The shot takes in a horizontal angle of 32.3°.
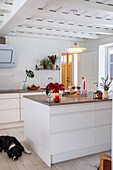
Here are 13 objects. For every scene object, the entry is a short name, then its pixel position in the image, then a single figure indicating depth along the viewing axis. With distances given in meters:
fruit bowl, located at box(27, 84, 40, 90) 5.55
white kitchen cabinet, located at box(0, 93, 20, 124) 4.89
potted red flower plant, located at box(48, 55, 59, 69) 6.21
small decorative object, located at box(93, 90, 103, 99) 3.39
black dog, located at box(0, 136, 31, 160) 3.08
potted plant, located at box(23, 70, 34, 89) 5.77
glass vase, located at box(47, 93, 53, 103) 2.97
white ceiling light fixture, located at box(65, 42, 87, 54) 4.02
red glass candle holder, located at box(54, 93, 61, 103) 2.96
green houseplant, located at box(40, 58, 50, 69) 6.11
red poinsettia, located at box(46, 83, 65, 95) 3.02
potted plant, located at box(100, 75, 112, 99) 3.69
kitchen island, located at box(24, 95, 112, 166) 2.88
